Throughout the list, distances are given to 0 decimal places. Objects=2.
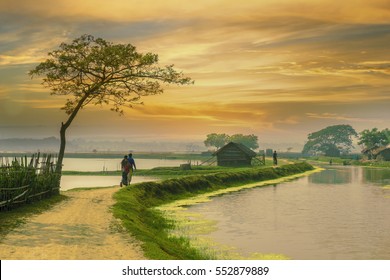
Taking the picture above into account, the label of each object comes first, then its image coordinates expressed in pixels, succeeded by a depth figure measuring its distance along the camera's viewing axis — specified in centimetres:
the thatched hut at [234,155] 8625
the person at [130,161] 3626
